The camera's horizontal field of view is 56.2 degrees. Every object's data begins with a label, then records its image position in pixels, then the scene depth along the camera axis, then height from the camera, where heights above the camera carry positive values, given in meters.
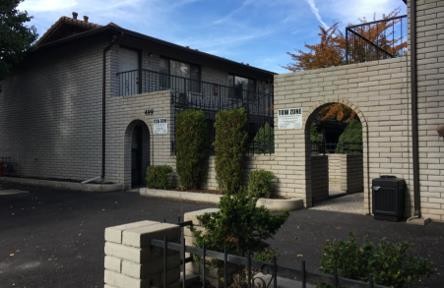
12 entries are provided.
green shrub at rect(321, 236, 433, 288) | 2.49 -0.73
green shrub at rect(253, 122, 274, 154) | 10.91 +0.12
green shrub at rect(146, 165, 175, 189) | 12.09 -0.88
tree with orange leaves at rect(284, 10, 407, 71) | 16.47 +4.61
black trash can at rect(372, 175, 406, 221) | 7.89 -0.98
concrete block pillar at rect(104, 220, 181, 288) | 3.14 -0.86
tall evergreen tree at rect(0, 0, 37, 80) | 13.84 +3.88
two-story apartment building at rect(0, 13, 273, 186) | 13.73 +1.81
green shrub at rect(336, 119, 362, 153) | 14.12 +0.18
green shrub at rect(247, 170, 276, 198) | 9.84 -0.87
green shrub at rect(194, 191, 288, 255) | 3.29 -0.63
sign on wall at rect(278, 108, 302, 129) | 9.68 +0.69
